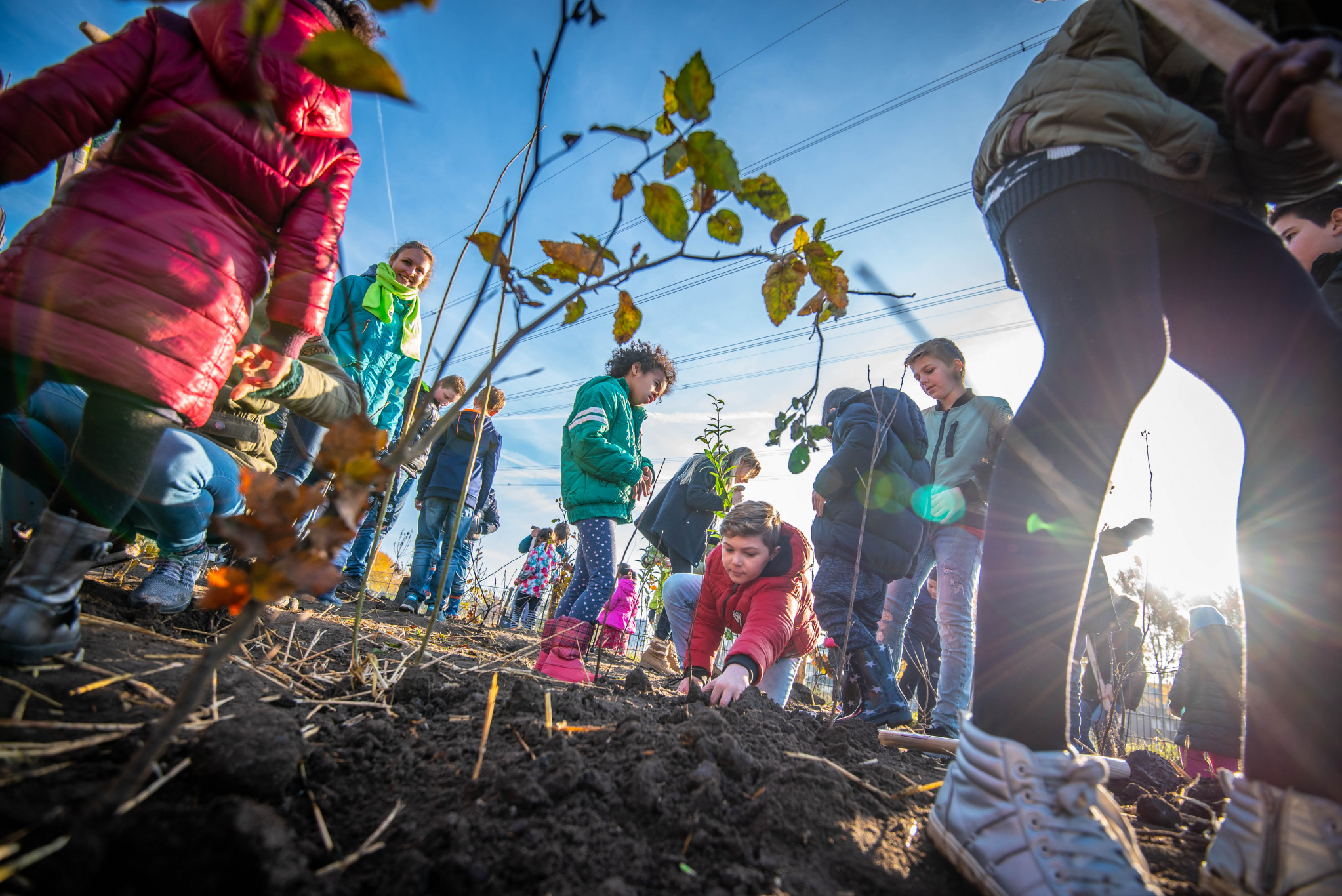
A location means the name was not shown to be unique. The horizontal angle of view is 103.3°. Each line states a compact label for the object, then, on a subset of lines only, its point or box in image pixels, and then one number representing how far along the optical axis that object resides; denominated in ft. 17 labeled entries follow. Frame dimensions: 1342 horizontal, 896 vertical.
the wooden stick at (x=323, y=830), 2.23
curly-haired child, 9.43
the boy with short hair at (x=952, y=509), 8.46
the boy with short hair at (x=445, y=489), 15.23
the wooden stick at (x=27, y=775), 1.97
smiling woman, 9.86
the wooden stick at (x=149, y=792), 2.01
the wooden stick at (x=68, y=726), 2.25
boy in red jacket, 8.18
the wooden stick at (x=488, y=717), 2.95
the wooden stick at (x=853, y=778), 3.78
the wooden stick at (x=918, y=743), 5.54
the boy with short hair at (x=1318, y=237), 4.68
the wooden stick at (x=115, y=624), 4.31
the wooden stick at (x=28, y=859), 1.51
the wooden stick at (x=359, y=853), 2.06
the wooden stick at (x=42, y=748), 2.10
